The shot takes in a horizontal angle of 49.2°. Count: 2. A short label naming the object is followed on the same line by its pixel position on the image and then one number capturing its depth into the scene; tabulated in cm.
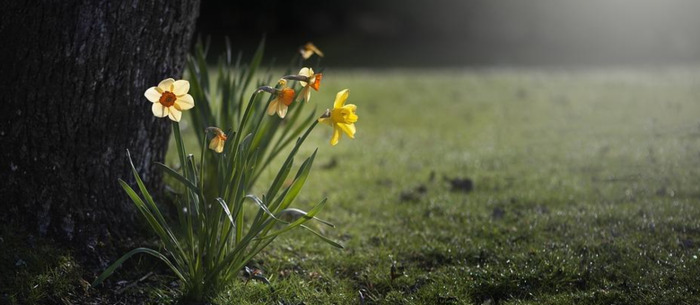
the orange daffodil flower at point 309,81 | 277
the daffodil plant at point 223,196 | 264
